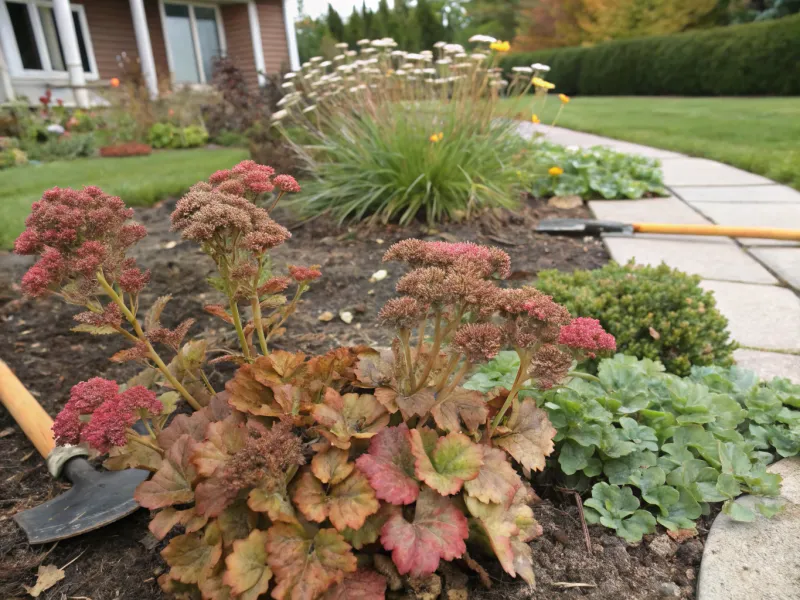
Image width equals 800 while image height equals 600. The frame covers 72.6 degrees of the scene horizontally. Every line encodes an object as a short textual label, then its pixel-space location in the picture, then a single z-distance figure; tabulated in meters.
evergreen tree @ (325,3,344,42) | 21.86
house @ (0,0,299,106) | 11.76
